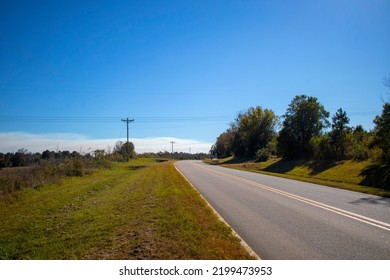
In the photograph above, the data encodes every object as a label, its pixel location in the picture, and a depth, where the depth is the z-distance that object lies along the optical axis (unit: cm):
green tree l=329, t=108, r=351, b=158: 2997
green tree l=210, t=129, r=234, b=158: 9806
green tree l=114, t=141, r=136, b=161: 6388
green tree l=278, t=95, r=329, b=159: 4047
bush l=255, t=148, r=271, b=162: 5559
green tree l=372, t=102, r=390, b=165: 2039
